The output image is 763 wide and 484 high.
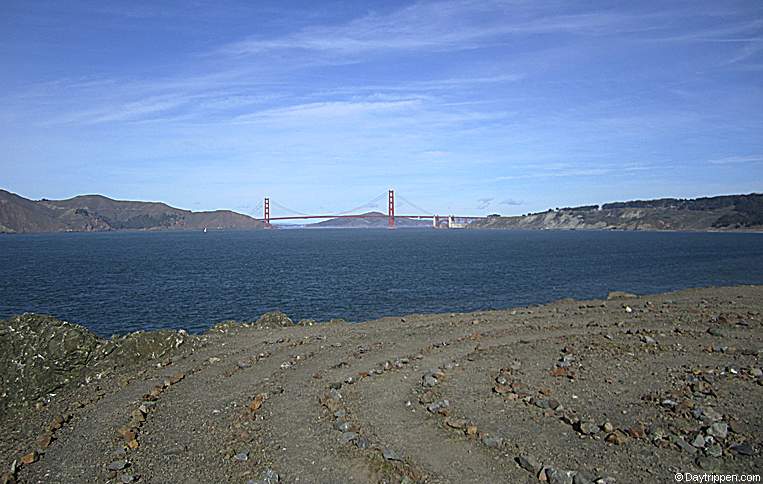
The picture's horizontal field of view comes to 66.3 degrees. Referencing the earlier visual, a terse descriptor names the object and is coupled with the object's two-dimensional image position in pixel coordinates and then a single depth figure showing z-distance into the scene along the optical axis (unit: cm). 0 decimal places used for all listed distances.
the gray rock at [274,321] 2298
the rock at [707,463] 834
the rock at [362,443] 957
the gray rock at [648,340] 1648
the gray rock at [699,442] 905
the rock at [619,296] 2975
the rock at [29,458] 949
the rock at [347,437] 987
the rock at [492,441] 945
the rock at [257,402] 1178
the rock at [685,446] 892
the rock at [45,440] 1023
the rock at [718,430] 945
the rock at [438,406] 1128
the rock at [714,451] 874
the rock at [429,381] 1320
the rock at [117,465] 910
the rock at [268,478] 832
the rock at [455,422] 1030
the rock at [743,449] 876
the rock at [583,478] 790
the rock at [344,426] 1040
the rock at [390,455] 897
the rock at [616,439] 935
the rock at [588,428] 981
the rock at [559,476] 802
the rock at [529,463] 850
